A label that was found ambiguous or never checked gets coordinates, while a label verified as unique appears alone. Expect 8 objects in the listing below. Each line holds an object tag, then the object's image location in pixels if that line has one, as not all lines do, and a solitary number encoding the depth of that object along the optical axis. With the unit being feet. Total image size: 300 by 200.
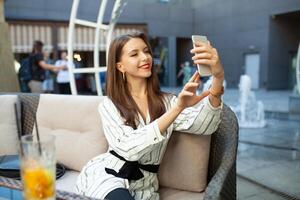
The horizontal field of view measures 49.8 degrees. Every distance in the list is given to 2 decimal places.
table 3.49
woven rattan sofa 4.38
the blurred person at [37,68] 15.11
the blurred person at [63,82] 15.20
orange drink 2.68
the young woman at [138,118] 4.06
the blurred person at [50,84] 23.16
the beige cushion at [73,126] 6.05
